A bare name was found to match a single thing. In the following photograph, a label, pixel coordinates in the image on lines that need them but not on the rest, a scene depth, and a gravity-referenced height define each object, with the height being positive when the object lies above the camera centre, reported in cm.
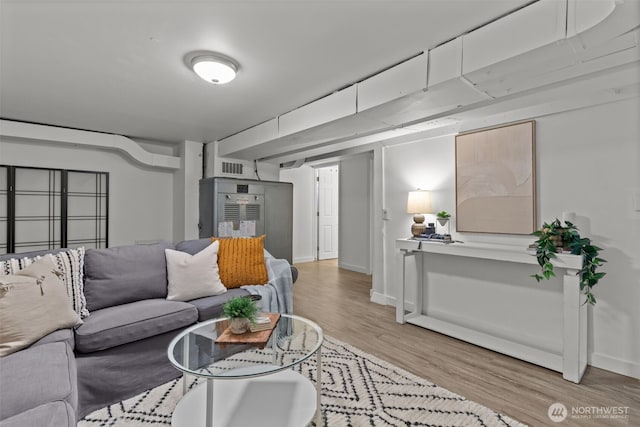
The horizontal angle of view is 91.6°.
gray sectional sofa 124 -72
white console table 217 -80
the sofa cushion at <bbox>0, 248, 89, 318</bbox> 198 -36
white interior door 734 +7
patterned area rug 175 -115
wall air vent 504 +76
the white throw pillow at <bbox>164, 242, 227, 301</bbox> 251 -52
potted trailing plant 222 -24
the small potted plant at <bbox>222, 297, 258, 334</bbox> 174 -55
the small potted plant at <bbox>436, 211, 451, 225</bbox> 324 -2
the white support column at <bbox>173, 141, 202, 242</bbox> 497 +39
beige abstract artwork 271 +34
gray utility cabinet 469 +7
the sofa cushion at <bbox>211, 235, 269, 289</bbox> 284 -45
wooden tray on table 170 -69
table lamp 337 +9
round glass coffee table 150 -76
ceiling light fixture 229 +112
